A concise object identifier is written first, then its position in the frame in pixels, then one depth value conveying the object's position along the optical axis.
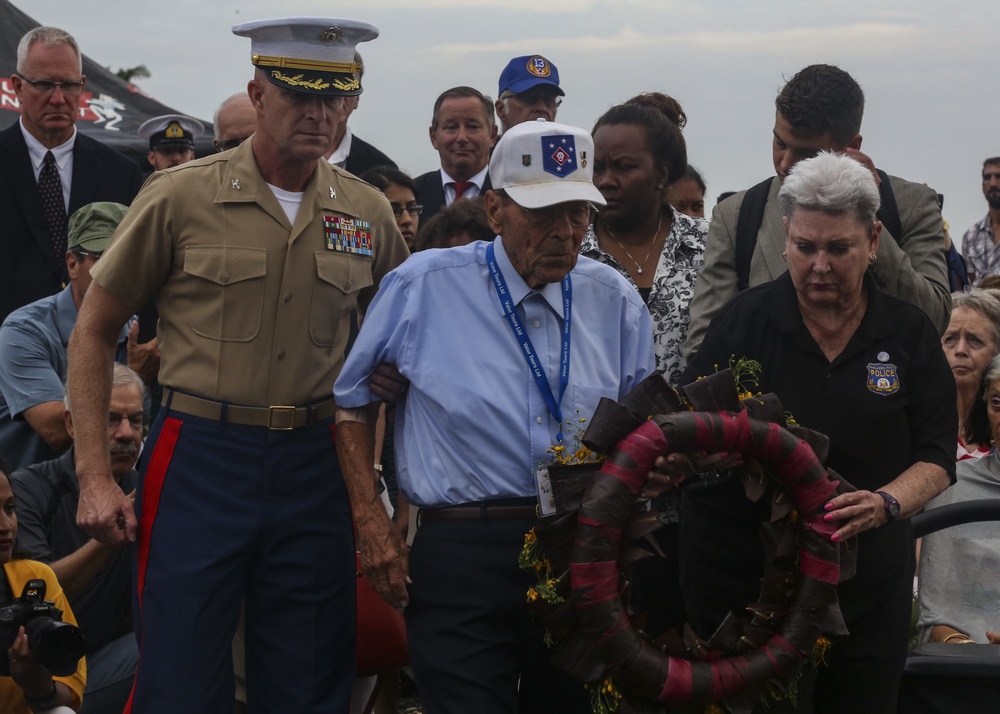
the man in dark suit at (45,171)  7.15
